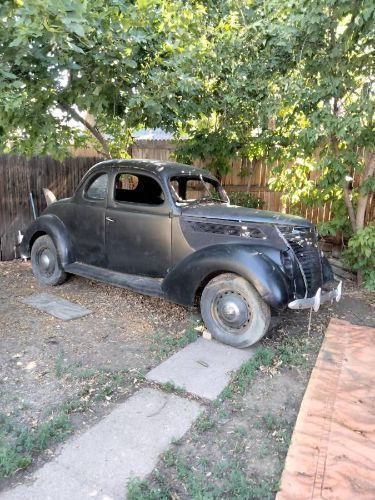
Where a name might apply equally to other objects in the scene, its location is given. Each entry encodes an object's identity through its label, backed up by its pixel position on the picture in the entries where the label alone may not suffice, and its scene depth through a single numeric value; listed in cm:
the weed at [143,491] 203
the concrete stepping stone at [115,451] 208
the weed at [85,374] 321
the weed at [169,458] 230
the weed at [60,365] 326
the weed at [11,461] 219
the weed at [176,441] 250
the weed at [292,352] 360
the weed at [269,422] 269
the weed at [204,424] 266
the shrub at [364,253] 525
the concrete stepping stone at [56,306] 450
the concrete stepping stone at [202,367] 314
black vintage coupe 369
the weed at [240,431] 262
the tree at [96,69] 369
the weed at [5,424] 253
